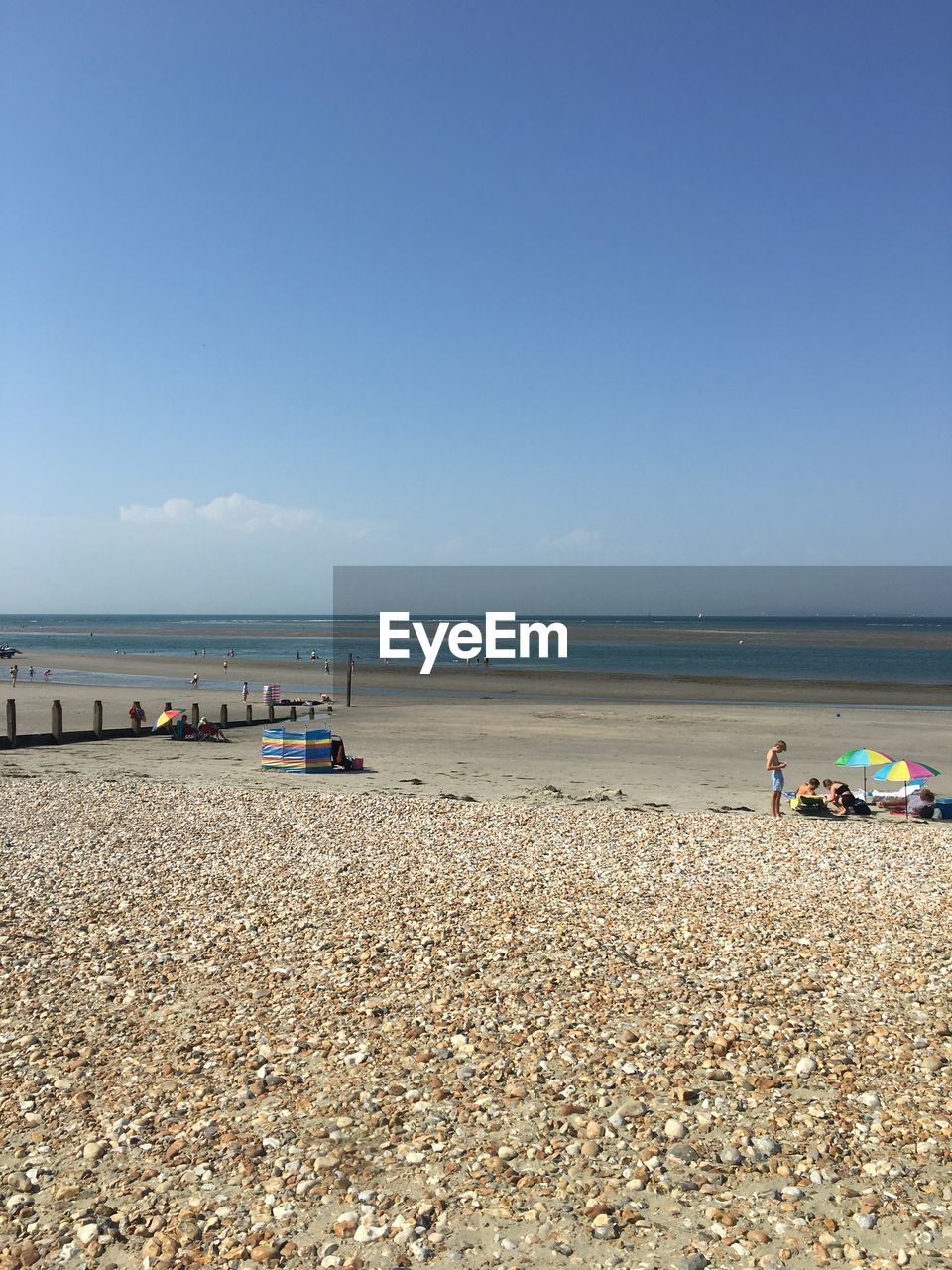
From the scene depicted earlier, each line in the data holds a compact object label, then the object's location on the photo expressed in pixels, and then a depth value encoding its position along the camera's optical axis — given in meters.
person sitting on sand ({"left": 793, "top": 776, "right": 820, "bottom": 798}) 19.00
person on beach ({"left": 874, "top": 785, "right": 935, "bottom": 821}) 18.64
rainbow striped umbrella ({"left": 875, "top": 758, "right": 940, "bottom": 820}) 17.67
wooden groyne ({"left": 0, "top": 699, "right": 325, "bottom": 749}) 26.85
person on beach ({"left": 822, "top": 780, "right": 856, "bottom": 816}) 18.78
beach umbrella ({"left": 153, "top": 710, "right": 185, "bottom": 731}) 30.33
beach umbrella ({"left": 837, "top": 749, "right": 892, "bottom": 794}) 18.48
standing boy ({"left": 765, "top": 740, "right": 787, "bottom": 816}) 18.70
